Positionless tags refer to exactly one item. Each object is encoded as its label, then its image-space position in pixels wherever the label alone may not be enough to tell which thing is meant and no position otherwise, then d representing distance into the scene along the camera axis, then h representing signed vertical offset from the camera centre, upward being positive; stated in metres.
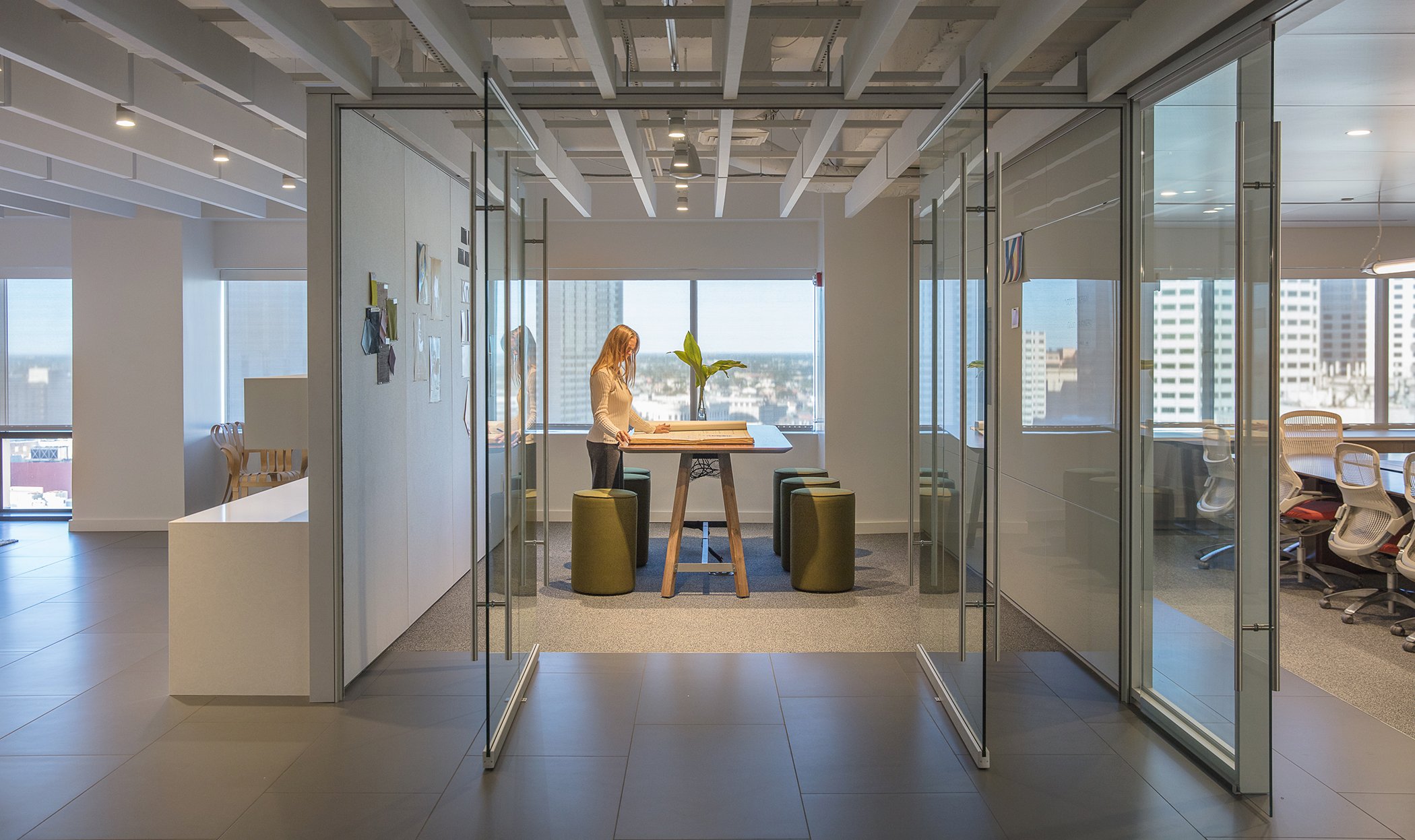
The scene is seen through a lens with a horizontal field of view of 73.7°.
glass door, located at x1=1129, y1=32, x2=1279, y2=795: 3.02 -0.05
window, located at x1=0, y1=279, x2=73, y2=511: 9.13 +0.22
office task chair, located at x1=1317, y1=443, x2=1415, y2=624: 5.32 -0.71
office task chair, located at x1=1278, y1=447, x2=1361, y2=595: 6.20 -0.79
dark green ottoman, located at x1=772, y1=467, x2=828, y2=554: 7.30 -0.71
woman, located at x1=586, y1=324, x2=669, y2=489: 6.32 -0.02
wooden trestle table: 5.93 -0.61
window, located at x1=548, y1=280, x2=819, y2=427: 8.95 +0.57
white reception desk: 4.07 -0.87
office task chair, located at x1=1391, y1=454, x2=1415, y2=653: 4.89 -0.85
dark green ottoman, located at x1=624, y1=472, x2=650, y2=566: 7.07 -0.78
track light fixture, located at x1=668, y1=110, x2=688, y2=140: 4.82 +1.44
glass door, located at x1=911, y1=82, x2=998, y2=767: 3.38 -0.06
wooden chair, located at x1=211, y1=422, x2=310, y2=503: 8.02 -0.59
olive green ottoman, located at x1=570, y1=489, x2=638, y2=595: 6.02 -0.92
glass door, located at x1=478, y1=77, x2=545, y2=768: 3.45 -0.09
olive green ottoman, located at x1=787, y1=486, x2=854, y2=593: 6.11 -0.91
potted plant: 7.38 +0.27
